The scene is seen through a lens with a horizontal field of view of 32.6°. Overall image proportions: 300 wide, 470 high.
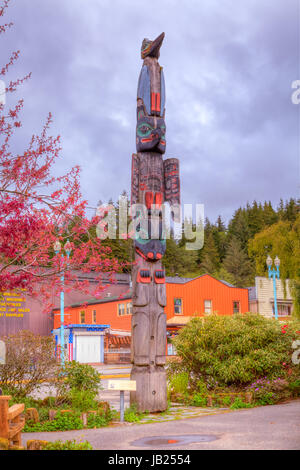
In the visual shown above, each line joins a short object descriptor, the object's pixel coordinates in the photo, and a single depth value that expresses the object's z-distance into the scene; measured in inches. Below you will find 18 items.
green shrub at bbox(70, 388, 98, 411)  440.1
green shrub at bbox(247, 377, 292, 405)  537.0
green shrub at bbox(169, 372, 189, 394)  573.6
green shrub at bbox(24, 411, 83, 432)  391.9
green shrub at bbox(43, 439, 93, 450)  245.4
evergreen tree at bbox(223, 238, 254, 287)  3521.2
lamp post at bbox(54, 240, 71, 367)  426.6
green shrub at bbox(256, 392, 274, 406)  534.6
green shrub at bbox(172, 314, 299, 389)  548.1
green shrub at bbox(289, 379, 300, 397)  555.5
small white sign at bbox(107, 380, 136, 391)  422.0
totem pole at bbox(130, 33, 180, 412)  476.4
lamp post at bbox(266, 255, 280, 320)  1058.1
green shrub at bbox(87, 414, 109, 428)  409.2
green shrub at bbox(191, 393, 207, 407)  541.3
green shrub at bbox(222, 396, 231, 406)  534.3
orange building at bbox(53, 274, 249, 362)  1640.0
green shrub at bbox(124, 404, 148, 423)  432.1
